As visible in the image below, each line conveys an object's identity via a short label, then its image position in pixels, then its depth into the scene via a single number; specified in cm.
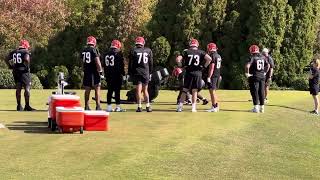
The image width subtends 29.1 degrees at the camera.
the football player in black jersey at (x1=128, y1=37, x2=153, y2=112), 1675
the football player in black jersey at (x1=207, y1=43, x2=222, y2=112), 1734
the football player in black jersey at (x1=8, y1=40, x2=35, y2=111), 1691
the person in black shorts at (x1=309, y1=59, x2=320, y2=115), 1941
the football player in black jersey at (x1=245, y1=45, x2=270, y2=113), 1759
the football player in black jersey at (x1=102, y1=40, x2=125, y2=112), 1683
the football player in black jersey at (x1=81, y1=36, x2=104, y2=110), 1641
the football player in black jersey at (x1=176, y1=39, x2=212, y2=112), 1698
